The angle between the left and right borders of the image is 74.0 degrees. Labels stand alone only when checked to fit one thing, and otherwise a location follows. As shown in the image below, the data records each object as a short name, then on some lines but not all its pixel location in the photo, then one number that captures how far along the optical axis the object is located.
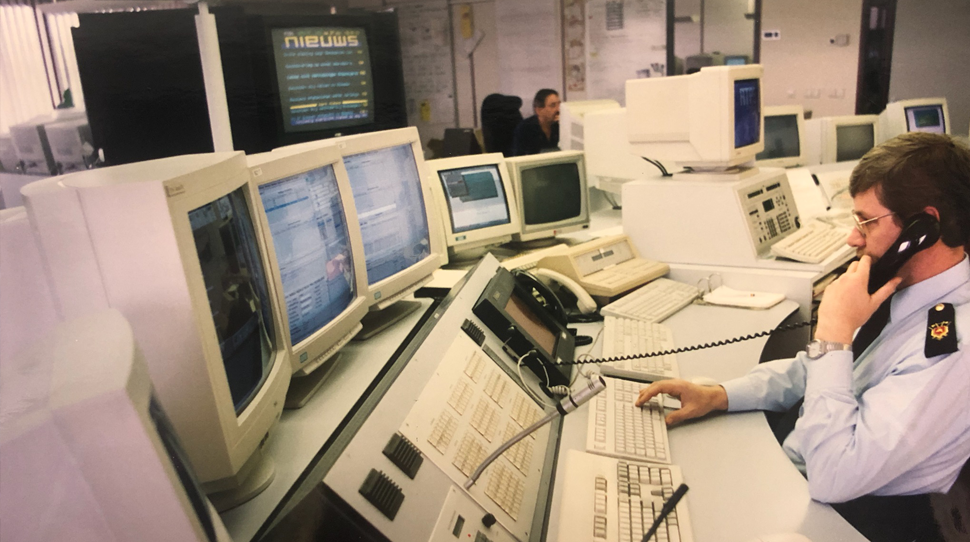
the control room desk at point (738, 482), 1.02
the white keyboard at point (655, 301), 1.95
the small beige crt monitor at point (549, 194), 2.62
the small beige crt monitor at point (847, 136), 4.20
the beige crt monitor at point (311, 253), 1.17
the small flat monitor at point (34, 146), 2.10
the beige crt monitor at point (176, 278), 0.78
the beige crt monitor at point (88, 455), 0.40
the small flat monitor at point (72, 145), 2.29
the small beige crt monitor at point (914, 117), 4.34
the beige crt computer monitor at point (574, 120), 3.46
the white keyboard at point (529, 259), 2.11
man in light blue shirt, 1.03
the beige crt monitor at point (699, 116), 2.21
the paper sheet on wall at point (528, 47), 5.45
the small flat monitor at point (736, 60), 5.75
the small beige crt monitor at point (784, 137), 3.83
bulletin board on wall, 5.26
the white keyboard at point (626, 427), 1.22
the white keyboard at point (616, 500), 1.00
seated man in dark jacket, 4.61
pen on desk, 0.99
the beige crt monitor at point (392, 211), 1.56
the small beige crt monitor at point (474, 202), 2.33
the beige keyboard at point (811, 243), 2.12
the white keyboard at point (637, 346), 1.58
